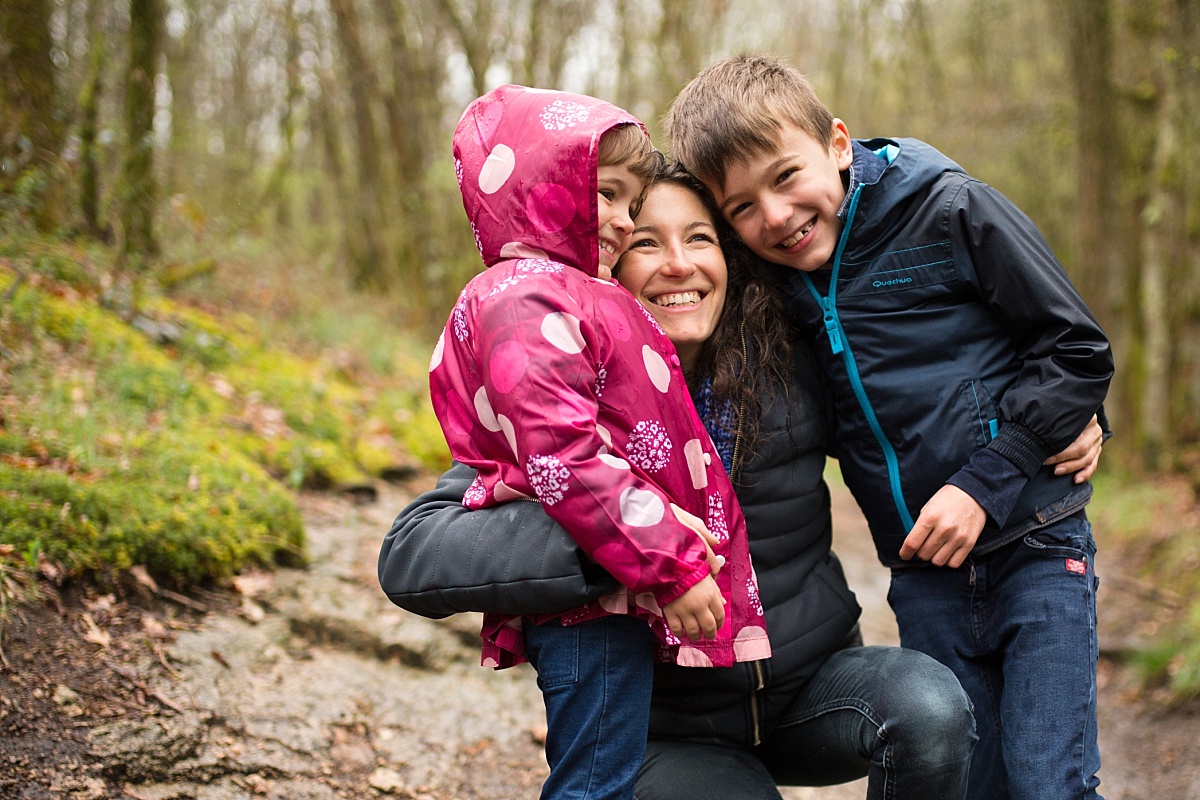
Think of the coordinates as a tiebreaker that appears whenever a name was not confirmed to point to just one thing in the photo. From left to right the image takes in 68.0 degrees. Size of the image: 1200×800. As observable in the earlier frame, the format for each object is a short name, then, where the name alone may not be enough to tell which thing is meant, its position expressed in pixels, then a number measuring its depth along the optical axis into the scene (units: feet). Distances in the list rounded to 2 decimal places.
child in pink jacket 5.60
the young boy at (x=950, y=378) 6.86
